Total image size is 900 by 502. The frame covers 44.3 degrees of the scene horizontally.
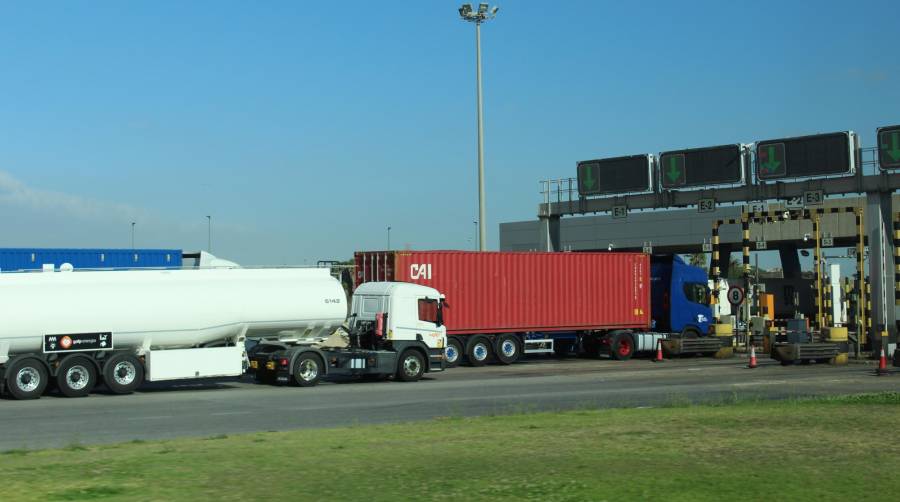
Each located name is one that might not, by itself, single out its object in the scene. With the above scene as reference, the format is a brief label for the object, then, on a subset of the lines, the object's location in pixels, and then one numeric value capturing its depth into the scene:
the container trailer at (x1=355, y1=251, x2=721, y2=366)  36.25
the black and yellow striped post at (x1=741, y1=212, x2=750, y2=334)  41.59
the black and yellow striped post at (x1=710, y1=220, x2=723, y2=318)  44.12
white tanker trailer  25.20
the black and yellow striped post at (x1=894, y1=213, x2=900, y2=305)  40.00
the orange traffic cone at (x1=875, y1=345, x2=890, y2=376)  32.16
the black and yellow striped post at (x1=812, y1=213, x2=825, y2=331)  41.91
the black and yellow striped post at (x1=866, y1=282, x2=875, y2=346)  43.46
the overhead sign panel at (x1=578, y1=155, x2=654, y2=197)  43.47
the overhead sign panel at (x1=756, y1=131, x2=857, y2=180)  38.00
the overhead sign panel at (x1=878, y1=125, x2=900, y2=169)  37.16
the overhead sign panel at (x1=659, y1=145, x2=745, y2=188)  40.94
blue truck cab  42.84
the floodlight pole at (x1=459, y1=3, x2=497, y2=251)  42.25
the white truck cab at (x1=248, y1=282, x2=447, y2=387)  28.78
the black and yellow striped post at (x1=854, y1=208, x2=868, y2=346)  41.19
